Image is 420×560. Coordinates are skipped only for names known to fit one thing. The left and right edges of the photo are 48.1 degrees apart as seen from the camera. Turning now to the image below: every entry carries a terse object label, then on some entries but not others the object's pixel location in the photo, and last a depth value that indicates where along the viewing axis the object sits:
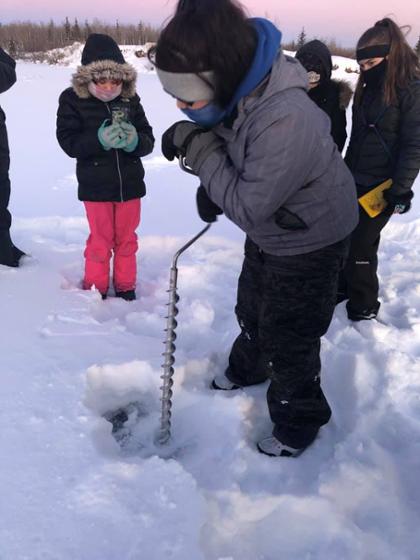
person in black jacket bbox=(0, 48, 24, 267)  3.27
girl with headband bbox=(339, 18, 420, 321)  2.52
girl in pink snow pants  2.73
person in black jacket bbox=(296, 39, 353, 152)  2.75
